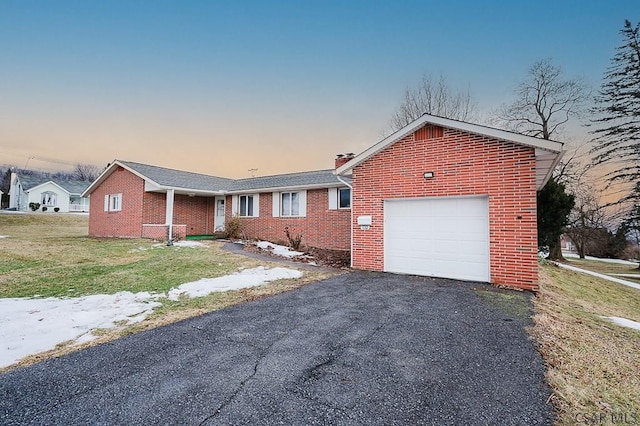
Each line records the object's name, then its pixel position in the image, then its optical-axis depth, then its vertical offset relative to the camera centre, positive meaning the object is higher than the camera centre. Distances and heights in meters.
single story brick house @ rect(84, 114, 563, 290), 7.25 +0.57
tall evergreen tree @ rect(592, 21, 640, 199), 17.39 +6.52
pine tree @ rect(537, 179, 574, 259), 15.64 +0.55
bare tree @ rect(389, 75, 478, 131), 20.69 +8.57
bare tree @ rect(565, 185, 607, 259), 23.65 +0.11
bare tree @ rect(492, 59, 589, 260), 18.69 +7.74
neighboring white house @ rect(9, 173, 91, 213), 43.34 +3.77
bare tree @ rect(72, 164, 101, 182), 75.38 +12.63
